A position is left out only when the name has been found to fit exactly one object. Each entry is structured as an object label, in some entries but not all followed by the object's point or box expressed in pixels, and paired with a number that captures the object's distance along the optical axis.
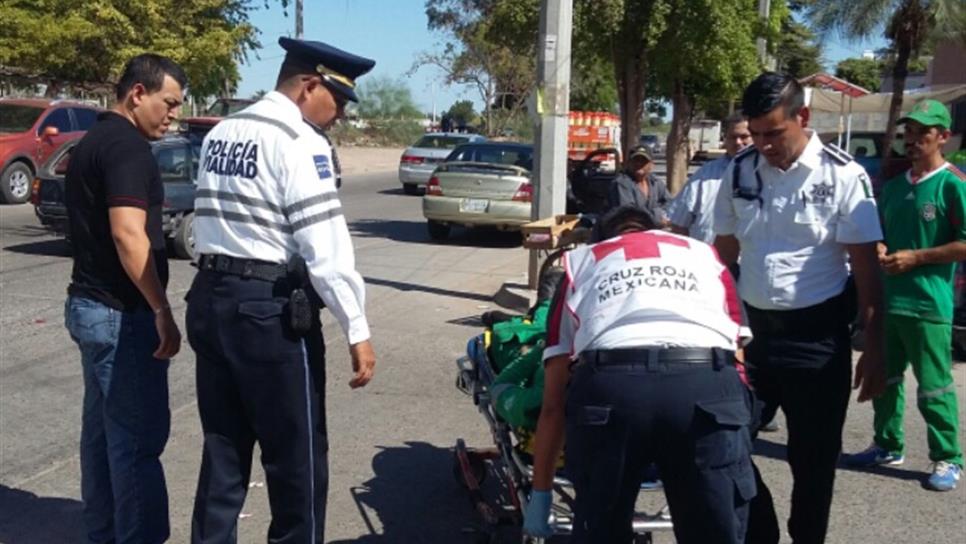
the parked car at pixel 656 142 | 54.03
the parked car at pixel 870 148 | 20.09
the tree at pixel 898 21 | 20.92
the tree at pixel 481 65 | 44.78
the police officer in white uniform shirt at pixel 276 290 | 3.50
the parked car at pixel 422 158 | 25.81
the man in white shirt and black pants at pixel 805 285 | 3.95
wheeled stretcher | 4.08
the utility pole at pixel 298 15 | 36.16
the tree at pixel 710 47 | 13.66
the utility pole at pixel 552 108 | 10.42
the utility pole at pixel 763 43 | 17.01
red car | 19.03
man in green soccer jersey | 5.58
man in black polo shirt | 4.05
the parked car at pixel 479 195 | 15.83
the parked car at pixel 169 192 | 12.86
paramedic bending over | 2.97
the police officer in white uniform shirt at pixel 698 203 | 5.40
